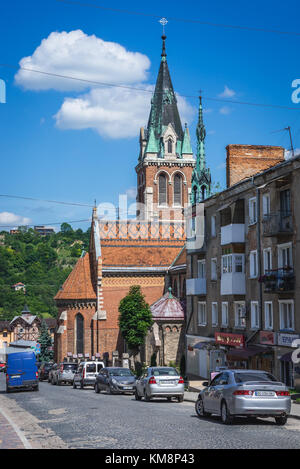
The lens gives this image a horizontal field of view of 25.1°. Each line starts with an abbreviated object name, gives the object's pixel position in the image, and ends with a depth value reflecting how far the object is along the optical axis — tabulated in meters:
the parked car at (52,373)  47.46
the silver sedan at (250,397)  16.53
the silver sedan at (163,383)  25.47
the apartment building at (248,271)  29.61
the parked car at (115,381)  31.75
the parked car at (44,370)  54.38
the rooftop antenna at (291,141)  31.93
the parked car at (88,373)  39.09
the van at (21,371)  34.97
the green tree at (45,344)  99.32
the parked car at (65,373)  44.72
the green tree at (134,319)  55.94
